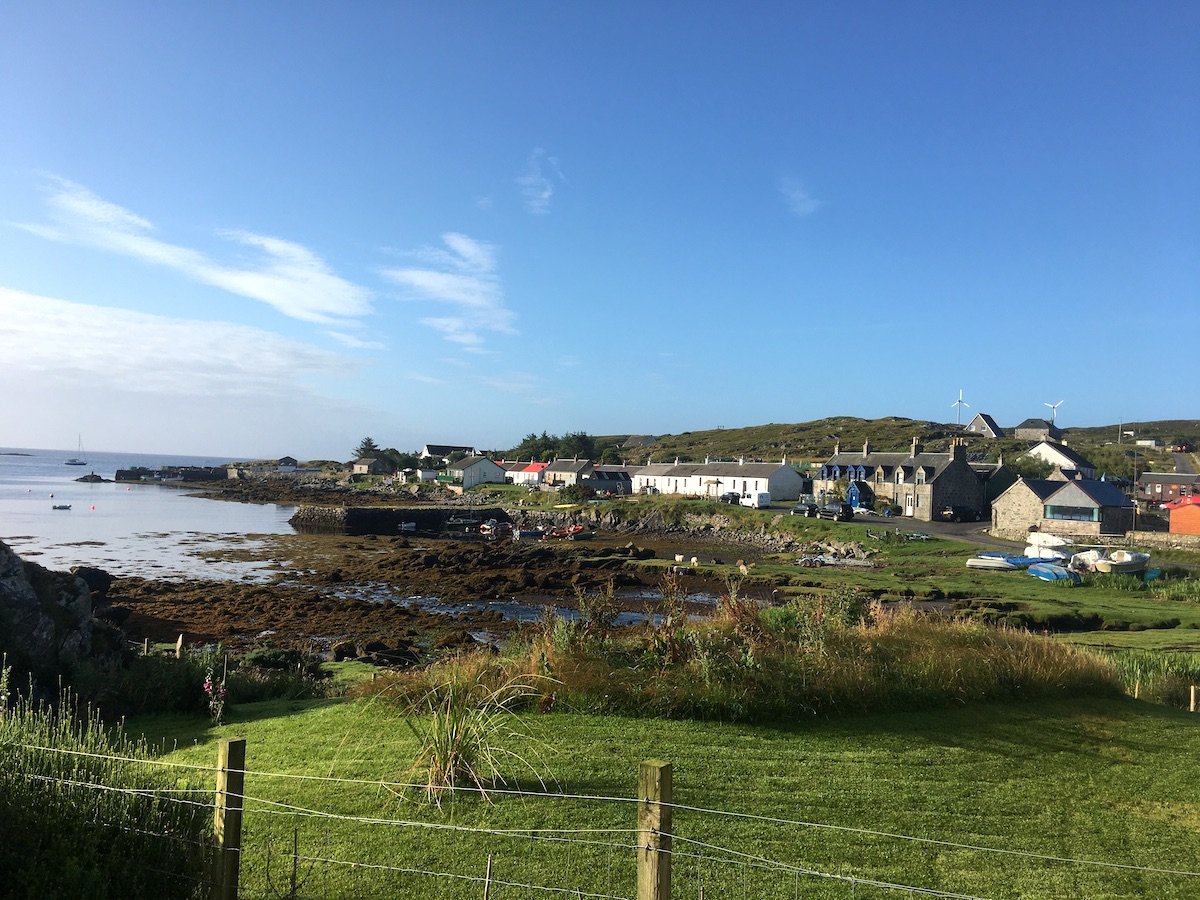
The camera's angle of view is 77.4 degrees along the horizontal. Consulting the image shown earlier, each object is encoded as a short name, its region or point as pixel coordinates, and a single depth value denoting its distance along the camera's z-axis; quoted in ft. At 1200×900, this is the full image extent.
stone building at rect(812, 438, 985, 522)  219.41
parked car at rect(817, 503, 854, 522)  210.59
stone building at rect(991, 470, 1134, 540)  174.43
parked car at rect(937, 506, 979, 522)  217.15
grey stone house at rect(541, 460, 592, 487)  334.03
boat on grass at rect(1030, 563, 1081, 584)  127.34
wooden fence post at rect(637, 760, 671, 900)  14.60
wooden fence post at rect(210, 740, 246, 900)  17.10
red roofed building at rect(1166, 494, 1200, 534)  162.09
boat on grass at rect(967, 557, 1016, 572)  139.32
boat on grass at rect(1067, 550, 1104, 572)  133.90
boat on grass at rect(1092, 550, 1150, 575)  130.21
